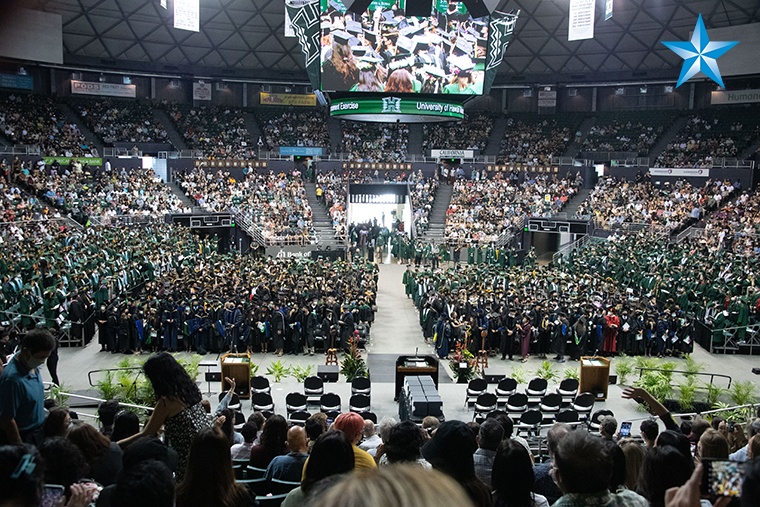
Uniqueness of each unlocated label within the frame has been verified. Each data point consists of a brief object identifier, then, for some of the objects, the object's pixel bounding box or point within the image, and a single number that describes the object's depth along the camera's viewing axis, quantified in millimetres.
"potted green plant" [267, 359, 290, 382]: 15505
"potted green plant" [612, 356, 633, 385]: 15438
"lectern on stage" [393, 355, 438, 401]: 14539
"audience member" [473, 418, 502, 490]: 5613
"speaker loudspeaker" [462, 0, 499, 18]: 23188
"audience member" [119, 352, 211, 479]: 4816
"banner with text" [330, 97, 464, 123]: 33344
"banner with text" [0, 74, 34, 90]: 42562
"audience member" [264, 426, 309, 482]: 5227
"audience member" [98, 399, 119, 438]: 7208
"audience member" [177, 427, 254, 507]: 3713
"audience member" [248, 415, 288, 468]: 6234
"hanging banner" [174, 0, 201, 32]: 34312
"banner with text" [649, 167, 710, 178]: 39781
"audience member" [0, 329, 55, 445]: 5336
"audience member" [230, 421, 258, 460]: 7258
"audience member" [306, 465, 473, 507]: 1522
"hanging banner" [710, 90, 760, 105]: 42969
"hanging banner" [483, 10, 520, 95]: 31406
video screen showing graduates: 30875
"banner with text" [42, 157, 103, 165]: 37938
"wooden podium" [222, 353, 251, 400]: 14133
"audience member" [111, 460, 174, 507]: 2875
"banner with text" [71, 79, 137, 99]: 45884
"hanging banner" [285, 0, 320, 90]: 30362
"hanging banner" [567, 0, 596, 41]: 33812
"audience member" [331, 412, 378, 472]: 6332
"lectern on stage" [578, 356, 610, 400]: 14438
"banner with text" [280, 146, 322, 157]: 47094
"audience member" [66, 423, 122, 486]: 5137
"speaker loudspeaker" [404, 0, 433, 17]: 22438
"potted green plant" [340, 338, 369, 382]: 15438
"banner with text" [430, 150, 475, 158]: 47969
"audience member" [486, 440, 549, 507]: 4043
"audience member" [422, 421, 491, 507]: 4219
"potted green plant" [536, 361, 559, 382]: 15137
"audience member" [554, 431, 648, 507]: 3373
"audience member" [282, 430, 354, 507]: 3842
